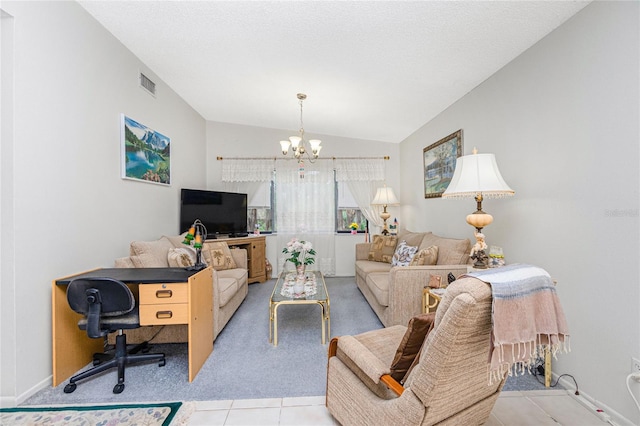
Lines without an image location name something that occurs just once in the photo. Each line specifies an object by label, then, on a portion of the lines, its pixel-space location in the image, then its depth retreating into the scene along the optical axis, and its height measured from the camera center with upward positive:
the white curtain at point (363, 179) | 5.05 +0.67
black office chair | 1.78 -0.60
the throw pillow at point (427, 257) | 2.93 -0.46
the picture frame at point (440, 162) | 3.27 +0.69
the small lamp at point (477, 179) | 1.99 +0.26
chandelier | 3.25 +0.87
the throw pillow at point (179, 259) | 2.66 -0.41
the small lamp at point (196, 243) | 2.26 -0.22
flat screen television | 3.92 +0.09
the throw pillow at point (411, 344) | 1.16 -0.56
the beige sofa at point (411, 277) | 2.57 -0.64
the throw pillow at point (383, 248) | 4.08 -0.50
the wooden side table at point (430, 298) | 2.25 -0.74
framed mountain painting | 2.74 +0.71
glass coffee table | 2.50 -0.77
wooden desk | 1.94 -0.69
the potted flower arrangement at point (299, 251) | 3.06 -0.40
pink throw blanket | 0.92 -0.36
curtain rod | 4.93 +1.05
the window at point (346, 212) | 5.19 +0.06
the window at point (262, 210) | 5.09 +0.11
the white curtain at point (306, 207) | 4.98 +0.16
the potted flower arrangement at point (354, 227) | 5.14 -0.22
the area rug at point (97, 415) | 1.59 -1.18
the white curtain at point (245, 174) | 4.93 +0.76
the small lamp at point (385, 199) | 4.56 +0.27
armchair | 0.94 -0.69
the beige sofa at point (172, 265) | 2.49 -0.72
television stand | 4.53 -0.67
